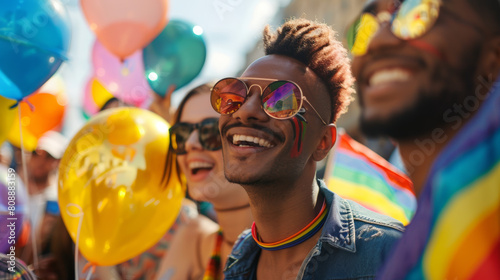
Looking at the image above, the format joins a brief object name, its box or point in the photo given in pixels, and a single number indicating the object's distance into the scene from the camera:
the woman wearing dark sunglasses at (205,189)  2.81
